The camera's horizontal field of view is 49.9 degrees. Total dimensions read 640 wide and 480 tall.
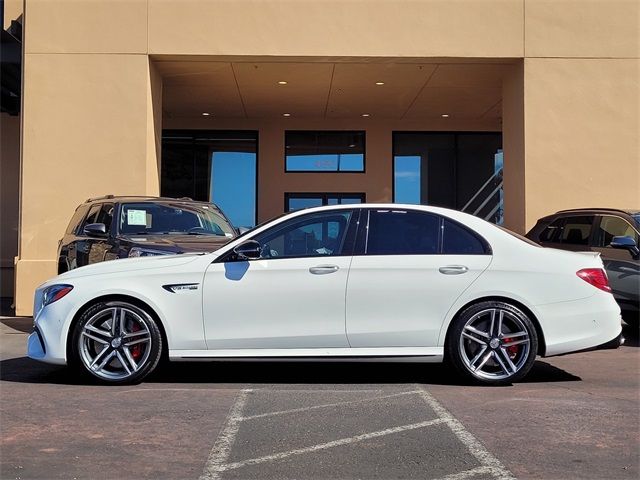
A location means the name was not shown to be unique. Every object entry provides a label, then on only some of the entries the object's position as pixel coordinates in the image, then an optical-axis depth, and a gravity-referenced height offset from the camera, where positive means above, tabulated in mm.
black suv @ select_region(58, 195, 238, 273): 8031 +217
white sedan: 6086 -572
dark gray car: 8727 +111
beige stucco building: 11586 +3083
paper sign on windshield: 8875 +376
